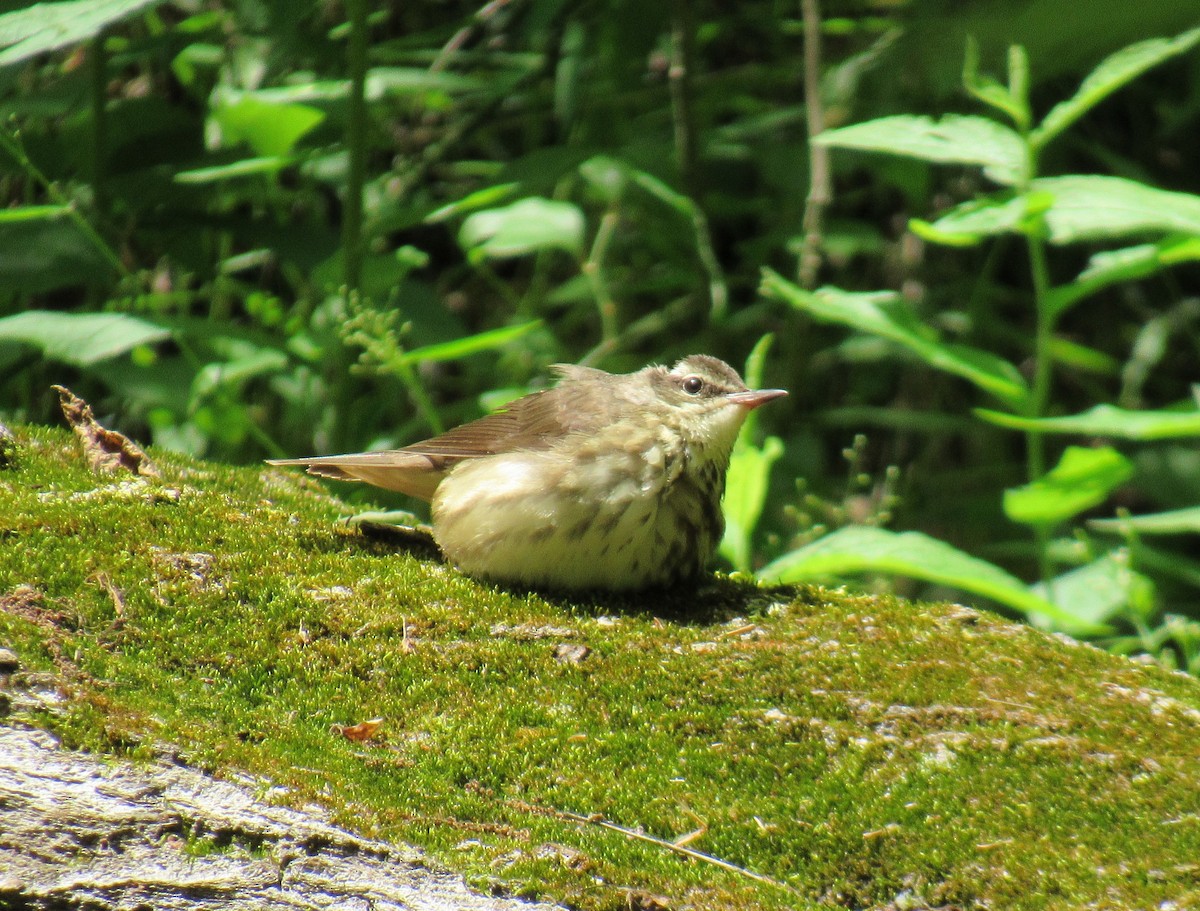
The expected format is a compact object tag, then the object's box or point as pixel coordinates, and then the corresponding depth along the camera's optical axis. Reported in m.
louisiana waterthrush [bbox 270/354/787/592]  7.03
